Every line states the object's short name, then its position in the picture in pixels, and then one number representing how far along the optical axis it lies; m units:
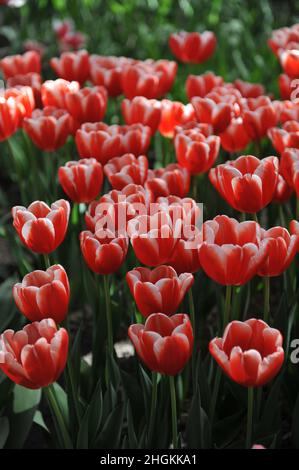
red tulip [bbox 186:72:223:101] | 2.16
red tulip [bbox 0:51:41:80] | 2.32
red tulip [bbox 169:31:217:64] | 2.48
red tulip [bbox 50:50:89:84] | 2.25
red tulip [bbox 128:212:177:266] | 1.64
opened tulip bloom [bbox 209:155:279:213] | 1.70
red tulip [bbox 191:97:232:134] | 1.98
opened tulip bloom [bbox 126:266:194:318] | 1.60
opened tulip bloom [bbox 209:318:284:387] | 1.52
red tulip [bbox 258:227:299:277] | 1.61
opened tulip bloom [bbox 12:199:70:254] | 1.68
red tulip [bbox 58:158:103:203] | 1.83
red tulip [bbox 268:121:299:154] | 1.87
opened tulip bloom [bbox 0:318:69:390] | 1.53
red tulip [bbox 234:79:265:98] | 2.23
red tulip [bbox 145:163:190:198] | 1.82
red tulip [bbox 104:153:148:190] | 1.82
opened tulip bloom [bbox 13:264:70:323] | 1.60
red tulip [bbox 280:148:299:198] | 1.75
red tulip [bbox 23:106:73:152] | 1.98
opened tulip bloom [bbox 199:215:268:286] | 1.59
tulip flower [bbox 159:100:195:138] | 2.05
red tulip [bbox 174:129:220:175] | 1.88
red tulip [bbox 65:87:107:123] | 2.04
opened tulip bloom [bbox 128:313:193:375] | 1.55
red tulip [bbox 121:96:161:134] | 2.01
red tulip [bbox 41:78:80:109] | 2.07
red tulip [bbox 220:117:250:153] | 2.04
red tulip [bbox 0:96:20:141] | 1.97
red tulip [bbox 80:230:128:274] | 1.66
